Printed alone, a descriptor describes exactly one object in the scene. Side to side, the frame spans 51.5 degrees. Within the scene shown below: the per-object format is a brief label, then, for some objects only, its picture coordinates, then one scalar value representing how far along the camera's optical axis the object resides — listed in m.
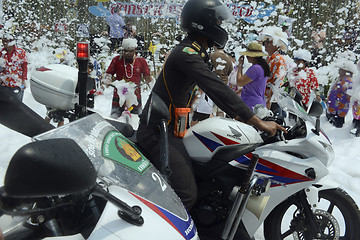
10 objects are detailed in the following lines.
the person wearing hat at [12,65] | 8.10
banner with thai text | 11.88
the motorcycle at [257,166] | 2.69
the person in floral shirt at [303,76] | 7.91
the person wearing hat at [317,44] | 11.07
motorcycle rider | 2.50
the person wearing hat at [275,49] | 5.82
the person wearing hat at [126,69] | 7.41
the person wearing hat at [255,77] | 5.20
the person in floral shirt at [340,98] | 8.59
